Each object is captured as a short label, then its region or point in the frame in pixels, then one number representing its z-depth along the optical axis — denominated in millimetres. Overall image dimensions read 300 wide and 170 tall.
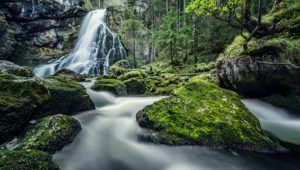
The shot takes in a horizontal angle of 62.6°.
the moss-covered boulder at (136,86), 15811
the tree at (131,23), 28781
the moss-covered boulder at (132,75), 18609
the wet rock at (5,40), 28258
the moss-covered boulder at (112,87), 14211
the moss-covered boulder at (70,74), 19797
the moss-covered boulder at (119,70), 22275
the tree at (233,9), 9761
